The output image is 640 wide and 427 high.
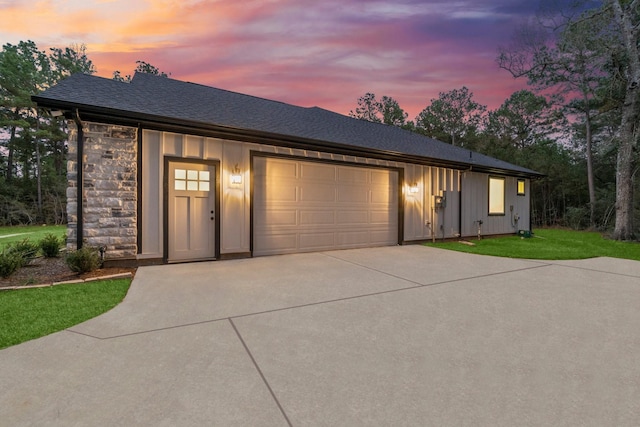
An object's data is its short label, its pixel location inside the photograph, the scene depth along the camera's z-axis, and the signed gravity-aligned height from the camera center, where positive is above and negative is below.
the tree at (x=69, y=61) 21.58 +11.26
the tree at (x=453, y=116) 27.20 +8.66
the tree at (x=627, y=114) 10.59 +3.61
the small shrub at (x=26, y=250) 5.05 -0.74
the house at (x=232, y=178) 5.03 +0.70
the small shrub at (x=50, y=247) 5.63 -0.72
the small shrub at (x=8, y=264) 4.23 -0.78
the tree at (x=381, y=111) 25.86 +8.71
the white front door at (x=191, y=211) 5.54 -0.03
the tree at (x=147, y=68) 22.38 +10.79
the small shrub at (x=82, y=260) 4.39 -0.76
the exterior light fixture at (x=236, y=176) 6.05 +0.69
